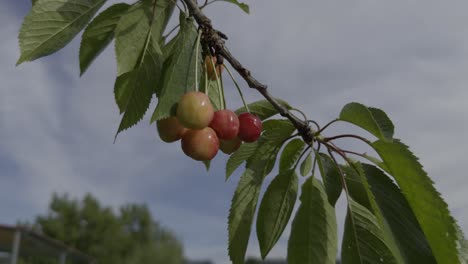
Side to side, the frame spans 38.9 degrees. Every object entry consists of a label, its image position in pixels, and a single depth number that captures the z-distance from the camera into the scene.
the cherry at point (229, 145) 0.37
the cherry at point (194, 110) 0.32
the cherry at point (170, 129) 0.35
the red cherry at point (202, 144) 0.34
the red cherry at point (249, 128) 0.35
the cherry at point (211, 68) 0.37
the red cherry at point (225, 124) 0.34
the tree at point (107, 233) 21.88
